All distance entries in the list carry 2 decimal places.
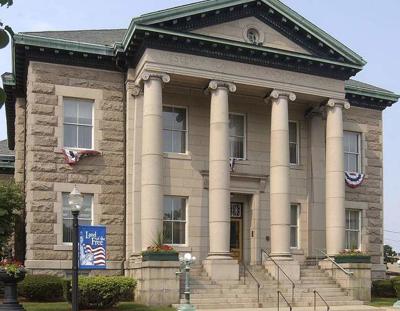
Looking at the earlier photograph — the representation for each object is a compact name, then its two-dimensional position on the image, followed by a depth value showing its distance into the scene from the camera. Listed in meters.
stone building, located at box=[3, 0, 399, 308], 23.75
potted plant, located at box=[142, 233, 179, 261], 21.67
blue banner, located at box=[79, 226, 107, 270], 19.62
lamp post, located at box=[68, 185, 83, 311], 12.98
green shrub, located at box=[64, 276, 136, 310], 19.91
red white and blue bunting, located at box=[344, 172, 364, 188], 29.95
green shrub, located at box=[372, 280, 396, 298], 28.66
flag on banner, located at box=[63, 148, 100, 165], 24.20
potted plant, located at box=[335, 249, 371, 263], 25.67
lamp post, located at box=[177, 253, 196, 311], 15.17
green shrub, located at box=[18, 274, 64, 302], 21.73
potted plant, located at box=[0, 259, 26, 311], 16.12
